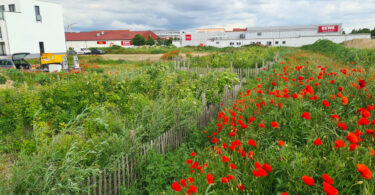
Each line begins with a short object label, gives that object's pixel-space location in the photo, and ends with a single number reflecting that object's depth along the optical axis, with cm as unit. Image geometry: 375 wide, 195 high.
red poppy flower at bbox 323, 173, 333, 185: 167
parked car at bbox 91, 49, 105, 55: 4431
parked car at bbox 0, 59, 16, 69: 1664
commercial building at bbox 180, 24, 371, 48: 5398
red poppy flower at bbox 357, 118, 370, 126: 238
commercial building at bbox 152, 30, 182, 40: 13412
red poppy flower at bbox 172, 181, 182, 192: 203
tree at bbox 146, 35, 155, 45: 6512
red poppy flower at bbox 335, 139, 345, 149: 203
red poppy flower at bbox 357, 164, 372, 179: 161
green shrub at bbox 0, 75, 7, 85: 1272
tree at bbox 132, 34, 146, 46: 6359
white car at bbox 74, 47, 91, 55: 4518
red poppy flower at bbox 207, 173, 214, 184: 208
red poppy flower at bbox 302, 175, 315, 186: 166
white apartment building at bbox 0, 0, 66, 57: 2753
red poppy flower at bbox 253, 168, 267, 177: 185
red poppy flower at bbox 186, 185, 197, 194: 191
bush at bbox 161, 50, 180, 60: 2900
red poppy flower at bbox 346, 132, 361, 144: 202
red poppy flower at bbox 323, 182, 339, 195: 155
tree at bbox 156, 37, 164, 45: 7211
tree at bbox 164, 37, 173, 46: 7281
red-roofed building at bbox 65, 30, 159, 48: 6962
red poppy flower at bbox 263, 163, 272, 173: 195
